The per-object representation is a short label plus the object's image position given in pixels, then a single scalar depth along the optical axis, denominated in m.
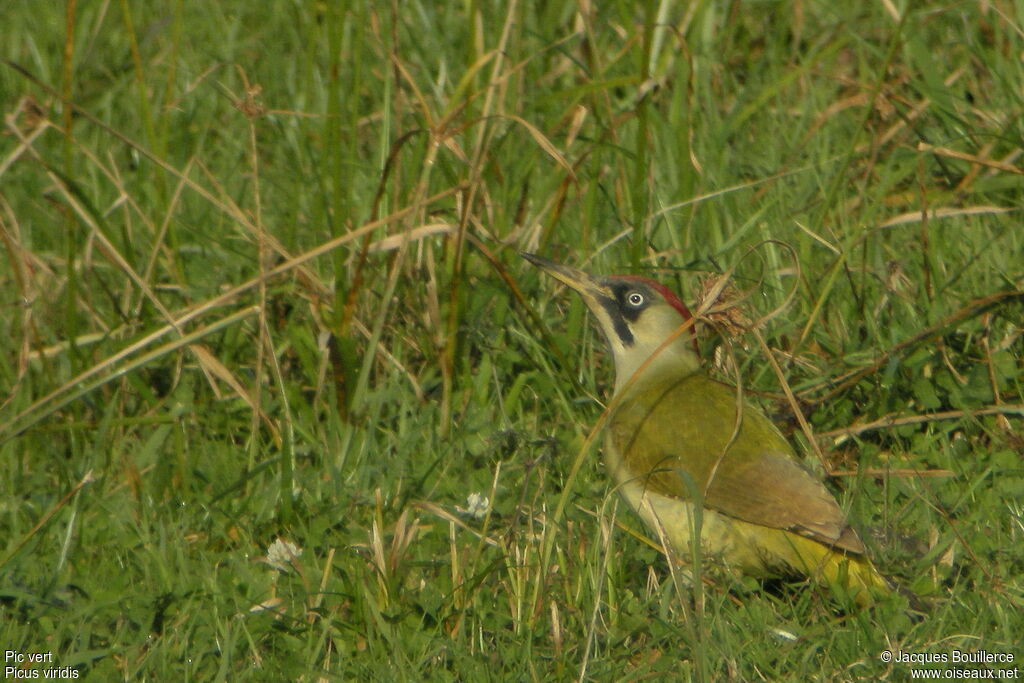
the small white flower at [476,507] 7.74
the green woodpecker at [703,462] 6.95
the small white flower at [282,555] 7.41
